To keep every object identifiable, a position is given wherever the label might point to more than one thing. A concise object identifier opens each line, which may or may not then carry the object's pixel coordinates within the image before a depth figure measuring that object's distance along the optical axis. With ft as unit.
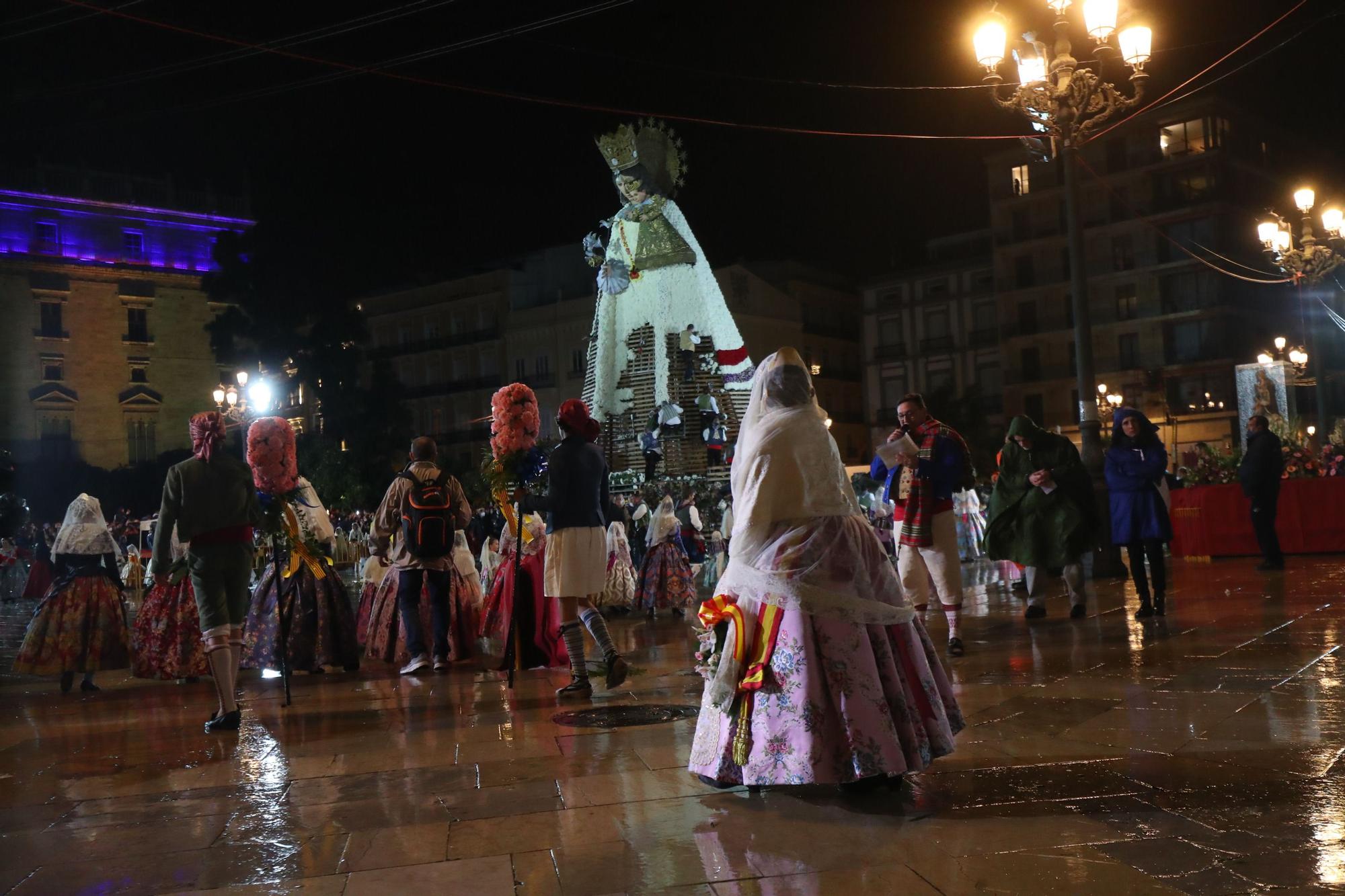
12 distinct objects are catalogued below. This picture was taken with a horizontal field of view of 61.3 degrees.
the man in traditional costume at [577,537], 23.29
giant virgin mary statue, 55.06
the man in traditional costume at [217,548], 20.97
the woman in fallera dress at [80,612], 28.50
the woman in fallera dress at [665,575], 42.45
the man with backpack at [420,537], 28.71
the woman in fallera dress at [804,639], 13.32
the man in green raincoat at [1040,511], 30.71
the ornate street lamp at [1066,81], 37.58
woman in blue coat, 29.94
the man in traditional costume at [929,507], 25.63
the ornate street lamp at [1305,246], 55.16
